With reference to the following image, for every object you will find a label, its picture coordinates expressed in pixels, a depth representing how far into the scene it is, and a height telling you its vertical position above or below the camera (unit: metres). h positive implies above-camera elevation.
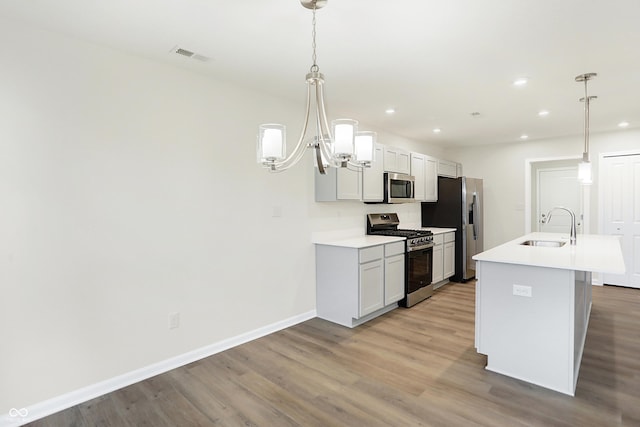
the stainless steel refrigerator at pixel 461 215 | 5.82 -0.09
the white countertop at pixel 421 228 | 5.53 -0.32
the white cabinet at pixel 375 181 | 4.34 +0.38
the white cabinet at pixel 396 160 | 4.68 +0.71
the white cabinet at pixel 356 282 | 3.70 -0.82
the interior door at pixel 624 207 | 5.28 +0.04
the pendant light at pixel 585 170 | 3.37 +0.39
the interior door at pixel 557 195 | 7.06 +0.31
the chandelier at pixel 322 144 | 1.67 +0.34
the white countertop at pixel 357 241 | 3.81 -0.38
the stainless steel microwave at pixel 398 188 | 4.67 +0.31
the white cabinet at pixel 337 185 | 3.95 +0.29
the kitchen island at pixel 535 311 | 2.37 -0.76
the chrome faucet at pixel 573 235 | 3.51 -0.27
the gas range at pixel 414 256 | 4.42 -0.62
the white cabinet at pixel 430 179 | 5.68 +0.52
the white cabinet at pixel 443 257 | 5.23 -0.76
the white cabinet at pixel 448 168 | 6.14 +0.77
